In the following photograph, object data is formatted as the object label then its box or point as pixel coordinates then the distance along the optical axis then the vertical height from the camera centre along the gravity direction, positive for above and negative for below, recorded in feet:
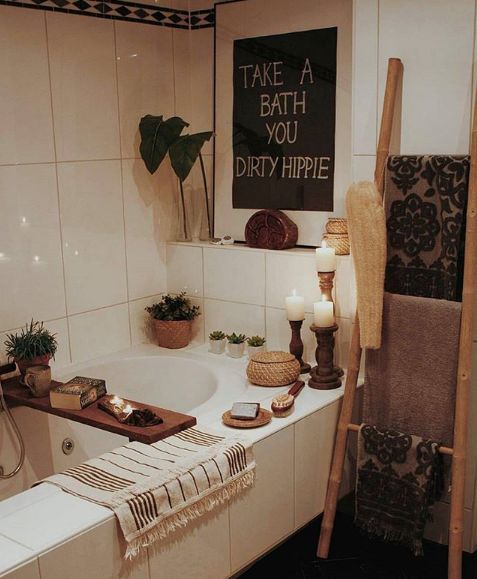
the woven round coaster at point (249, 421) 7.70 -2.69
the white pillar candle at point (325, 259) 8.93 -1.22
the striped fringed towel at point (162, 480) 6.36 -2.81
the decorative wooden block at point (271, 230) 9.78 -0.97
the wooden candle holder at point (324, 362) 8.87 -2.42
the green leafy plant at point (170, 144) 9.97 +0.17
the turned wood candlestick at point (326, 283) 9.00 -1.51
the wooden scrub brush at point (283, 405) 8.01 -2.63
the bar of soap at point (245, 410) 7.77 -2.62
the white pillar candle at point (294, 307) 9.28 -1.85
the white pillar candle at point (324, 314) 8.89 -1.85
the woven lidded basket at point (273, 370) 8.87 -2.49
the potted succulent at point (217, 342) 10.33 -2.51
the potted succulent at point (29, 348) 8.85 -2.21
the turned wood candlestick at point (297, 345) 9.36 -2.34
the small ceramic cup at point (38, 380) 8.58 -2.49
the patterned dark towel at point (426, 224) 7.60 -0.72
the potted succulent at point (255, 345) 9.91 -2.46
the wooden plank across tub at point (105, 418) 7.50 -2.69
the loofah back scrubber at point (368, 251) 7.79 -1.01
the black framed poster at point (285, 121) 9.61 +0.45
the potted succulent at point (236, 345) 10.03 -2.48
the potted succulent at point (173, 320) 10.55 -2.26
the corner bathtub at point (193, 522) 5.95 -3.11
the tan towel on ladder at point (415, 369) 7.72 -2.25
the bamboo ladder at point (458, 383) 7.36 -2.36
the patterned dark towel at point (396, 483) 7.89 -3.48
